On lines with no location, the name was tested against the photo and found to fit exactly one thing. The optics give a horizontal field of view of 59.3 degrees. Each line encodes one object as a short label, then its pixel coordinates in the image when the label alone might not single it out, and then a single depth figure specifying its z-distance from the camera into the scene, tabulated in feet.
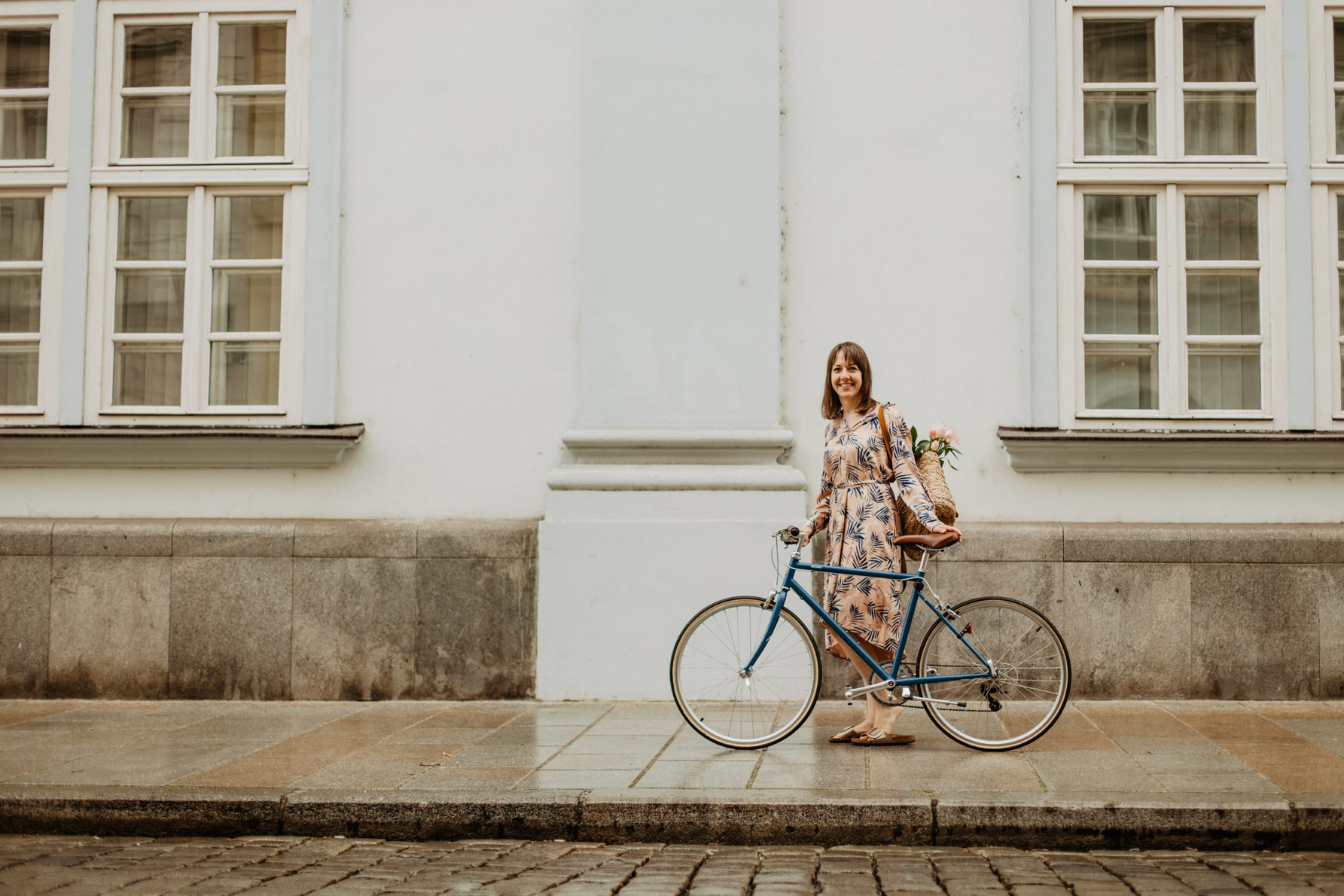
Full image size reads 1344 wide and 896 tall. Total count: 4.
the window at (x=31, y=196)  24.80
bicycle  18.06
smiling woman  18.53
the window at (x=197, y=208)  24.47
